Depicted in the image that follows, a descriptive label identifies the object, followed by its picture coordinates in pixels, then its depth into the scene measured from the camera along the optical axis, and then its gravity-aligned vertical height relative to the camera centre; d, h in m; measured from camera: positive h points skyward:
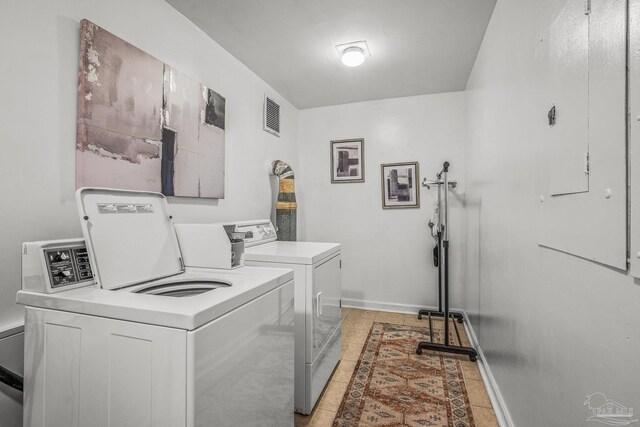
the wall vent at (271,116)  3.12 +1.02
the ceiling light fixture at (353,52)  2.46 +1.31
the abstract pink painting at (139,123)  1.46 +0.51
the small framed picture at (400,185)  3.58 +0.35
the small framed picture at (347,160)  3.79 +0.67
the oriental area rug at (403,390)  1.81 -1.18
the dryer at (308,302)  1.84 -0.55
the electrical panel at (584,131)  0.76 +0.25
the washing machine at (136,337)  0.93 -0.41
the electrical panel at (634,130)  0.68 +0.19
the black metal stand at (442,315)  2.49 -1.05
